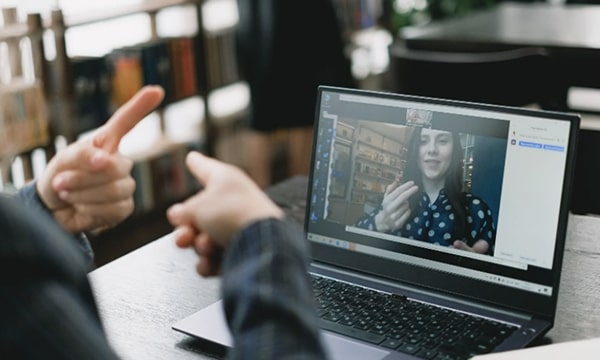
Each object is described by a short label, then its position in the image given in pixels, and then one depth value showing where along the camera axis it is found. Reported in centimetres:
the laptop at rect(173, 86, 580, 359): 123
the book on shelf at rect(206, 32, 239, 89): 416
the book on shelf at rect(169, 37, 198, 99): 397
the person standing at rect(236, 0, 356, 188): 379
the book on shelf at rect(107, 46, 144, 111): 368
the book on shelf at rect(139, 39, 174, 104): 382
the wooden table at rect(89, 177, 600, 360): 126
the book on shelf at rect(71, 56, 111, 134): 352
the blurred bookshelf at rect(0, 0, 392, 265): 334
